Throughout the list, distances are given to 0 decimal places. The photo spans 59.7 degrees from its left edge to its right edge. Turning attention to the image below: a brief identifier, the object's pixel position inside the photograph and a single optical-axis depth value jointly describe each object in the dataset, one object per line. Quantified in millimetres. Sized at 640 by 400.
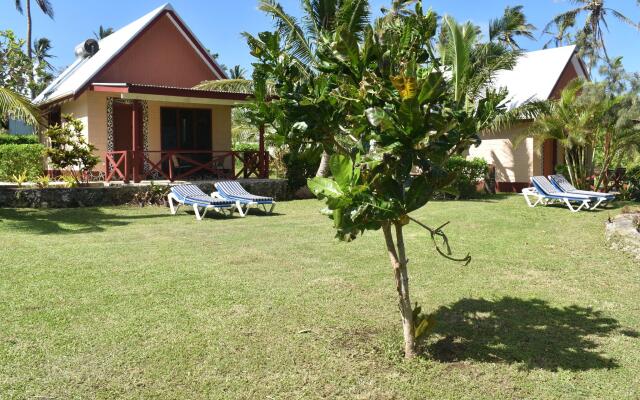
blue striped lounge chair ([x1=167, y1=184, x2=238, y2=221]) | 12597
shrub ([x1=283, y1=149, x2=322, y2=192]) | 18047
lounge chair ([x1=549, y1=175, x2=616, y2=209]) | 14250
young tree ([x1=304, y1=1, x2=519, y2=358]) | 3607
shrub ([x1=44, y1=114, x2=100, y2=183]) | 14555
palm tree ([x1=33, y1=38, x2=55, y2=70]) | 57006
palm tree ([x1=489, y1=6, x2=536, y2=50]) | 18156
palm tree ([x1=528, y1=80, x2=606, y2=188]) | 15523
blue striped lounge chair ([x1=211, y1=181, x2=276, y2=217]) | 13219
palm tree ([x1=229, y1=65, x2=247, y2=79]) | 48512
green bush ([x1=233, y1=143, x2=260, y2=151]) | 29500
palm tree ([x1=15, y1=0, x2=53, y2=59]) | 31078
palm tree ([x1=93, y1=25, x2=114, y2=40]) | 57844
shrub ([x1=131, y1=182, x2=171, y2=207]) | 14969
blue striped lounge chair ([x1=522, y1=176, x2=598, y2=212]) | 14125
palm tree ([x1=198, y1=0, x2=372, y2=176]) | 16609
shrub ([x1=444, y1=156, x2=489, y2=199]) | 17547
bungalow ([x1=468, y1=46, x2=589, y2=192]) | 19812
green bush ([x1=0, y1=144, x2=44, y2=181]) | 18062
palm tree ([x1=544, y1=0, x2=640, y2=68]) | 33312
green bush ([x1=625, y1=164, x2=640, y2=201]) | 17266
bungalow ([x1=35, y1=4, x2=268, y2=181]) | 16047
